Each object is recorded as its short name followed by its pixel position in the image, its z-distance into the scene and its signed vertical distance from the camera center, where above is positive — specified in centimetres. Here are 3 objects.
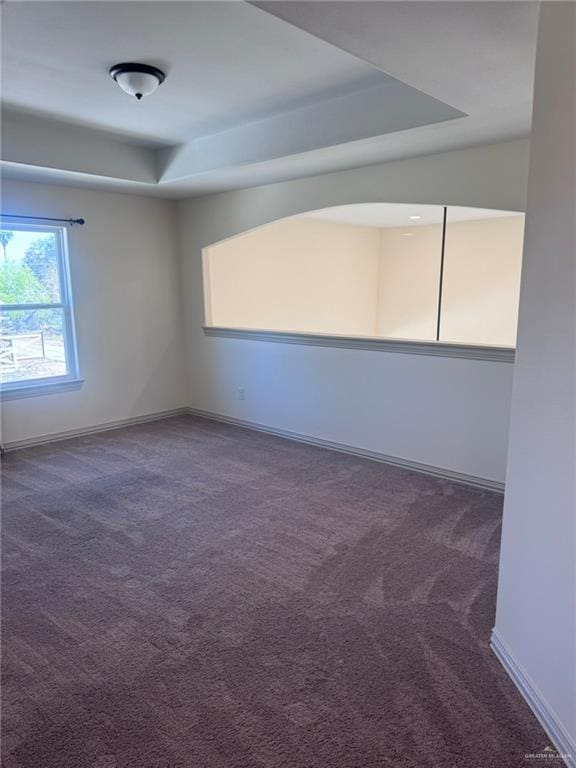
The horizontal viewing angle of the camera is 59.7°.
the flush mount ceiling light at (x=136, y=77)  258 +113
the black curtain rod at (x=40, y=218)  423 +68
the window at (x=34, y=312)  436 -14
